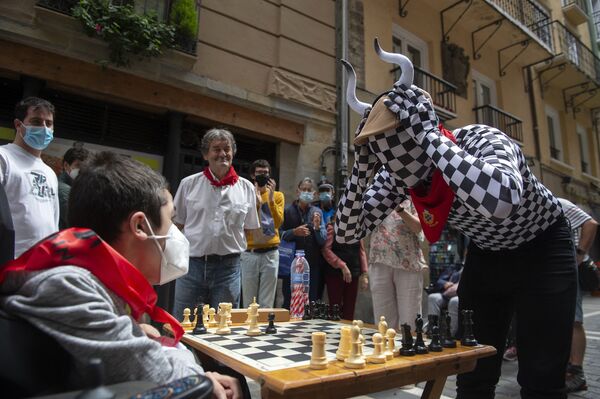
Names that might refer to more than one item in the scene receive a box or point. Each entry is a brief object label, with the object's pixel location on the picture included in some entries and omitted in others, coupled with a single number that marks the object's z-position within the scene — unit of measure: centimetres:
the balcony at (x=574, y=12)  1451
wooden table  103
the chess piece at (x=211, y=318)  204
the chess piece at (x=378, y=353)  128
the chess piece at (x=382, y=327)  168
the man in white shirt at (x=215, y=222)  309
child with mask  82
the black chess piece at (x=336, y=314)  225
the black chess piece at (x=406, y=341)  141
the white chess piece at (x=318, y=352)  118
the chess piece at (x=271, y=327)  183
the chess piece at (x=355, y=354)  120
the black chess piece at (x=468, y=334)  159
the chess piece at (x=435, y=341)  147
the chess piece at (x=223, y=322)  184
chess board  125
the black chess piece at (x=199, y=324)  180
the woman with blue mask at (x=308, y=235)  440
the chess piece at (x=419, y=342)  143
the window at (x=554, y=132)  1362
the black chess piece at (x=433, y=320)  168
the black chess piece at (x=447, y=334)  156
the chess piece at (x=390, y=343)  139
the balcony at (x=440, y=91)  883
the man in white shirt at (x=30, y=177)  274
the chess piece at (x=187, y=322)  195
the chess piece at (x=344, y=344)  129
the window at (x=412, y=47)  910
